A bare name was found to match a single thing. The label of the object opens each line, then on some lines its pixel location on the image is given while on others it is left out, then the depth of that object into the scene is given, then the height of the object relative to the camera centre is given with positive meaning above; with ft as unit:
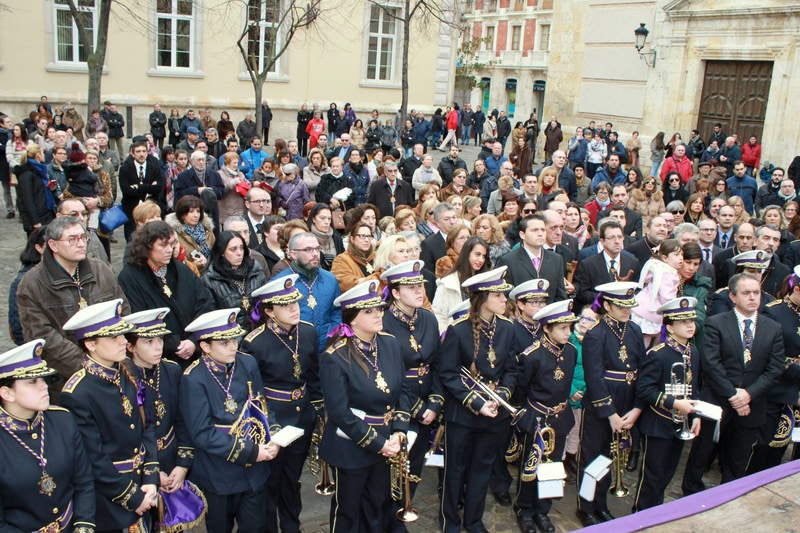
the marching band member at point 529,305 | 17.89 -4.23
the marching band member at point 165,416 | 13.69 -5.91
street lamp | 73.10 +10.46
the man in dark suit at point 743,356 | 19.11 -5.49
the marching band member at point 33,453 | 11.36 -5.57
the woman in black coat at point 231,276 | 19.49 -4.38
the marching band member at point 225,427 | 13.98 -6.05
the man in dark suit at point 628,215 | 31.48 -3.25
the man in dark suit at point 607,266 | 24.17 -4.26
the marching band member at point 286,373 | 15.70 -5.57
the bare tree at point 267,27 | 68.74 +9.58
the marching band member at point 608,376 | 17.72 -5.78
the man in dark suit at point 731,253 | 25.36 -3.77
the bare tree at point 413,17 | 72.69 +12.02
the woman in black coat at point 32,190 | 34.12 -4.20
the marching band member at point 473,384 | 16.85 -5.87
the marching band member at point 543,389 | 17.38 -6.11
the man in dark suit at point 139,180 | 34.81 -3.47
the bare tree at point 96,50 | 58.59 +4.33
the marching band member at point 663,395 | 17.60 -6.08
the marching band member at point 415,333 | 16.78 -4.83
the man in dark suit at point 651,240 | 26.32 -3.57
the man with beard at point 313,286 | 18.89 -4.36
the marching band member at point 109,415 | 12.69 -5.44
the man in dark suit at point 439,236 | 24.75 -3.74
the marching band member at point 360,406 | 14.69 -5.79
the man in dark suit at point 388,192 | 35.58 -3.35
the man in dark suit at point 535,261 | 22.77 -4.04
